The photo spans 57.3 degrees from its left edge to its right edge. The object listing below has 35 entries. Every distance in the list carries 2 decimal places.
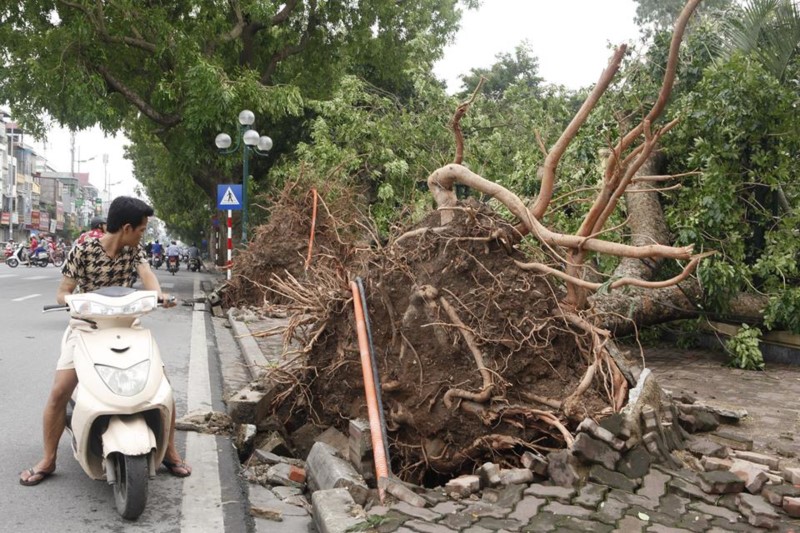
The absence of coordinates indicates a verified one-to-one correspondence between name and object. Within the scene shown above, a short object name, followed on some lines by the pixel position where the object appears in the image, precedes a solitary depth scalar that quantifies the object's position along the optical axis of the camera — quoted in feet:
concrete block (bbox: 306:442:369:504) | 13.00
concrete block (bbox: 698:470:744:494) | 12.64
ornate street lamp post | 58.23
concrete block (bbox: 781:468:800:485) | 12.90
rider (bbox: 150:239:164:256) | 117.50
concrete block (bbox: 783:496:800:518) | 11.82
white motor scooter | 11.91
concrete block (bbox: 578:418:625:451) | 13.28
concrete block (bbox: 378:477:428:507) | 12.25
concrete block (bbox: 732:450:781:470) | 14.05
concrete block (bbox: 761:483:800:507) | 12.19
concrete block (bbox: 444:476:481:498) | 12.95
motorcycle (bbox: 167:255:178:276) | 102.06
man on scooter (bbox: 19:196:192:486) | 13.32
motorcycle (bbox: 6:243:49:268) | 104.37
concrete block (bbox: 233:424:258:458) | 16.97
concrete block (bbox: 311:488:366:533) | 11.40
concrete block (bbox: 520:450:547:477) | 13.32
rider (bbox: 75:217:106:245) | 26.23
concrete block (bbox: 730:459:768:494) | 12.70
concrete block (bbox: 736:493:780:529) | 11.52
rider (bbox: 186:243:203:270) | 118.60
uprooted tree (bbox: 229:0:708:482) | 15.30
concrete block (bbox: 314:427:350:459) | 16.79
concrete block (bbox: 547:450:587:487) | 12.93
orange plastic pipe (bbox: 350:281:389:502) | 13.48
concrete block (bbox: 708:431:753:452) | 16.08
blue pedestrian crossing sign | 56.75
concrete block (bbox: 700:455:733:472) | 13.43
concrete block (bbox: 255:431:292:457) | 16.94
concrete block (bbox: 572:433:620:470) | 13.11
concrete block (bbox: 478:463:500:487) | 12.97
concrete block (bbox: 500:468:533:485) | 12.96
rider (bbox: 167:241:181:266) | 102.83
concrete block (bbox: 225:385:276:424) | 18.65
